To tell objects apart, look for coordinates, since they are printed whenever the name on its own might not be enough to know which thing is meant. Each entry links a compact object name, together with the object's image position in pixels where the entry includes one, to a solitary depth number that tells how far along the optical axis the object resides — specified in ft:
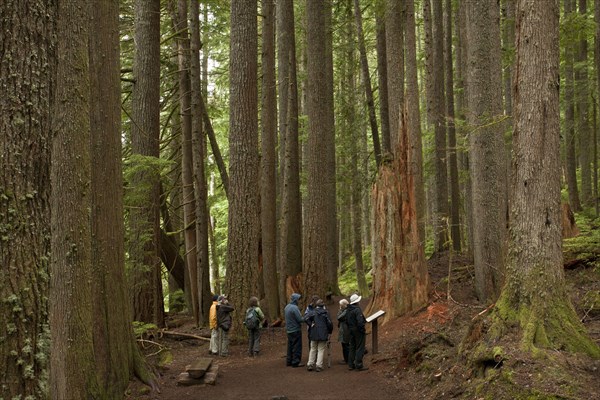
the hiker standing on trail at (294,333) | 40.27
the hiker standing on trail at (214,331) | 43.50
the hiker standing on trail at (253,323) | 43.06
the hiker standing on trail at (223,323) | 43.29
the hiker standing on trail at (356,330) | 37.50
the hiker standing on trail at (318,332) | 38.58
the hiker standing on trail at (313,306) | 39.31
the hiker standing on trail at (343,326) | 37.93
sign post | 39.78
